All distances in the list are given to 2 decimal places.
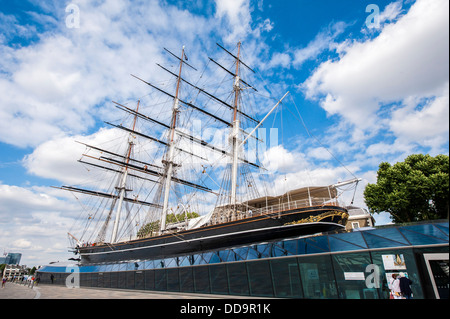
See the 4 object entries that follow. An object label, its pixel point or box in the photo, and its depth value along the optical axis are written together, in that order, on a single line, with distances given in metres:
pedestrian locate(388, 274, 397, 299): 9.31
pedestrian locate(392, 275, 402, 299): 8.75
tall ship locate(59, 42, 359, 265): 19.06
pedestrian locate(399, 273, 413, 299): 8.47
